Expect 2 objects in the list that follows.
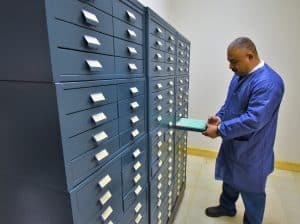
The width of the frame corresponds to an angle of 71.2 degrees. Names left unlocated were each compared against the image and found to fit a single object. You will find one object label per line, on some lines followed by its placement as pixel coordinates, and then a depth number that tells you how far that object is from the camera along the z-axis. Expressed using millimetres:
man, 1316
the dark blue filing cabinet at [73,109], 518
